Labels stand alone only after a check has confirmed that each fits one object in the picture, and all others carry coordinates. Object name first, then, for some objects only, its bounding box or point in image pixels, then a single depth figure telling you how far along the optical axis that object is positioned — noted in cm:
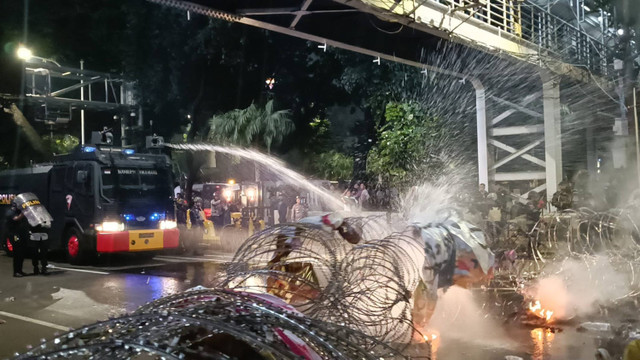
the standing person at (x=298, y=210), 1781
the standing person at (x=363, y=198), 1977
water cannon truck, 1440
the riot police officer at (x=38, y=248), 1352
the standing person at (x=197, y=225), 1959
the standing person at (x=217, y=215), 2108
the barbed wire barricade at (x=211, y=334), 240
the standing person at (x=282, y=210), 1978
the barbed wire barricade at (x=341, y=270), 494
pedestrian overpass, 1107
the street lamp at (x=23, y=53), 1934
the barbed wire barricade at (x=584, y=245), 925
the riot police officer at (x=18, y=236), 1323
